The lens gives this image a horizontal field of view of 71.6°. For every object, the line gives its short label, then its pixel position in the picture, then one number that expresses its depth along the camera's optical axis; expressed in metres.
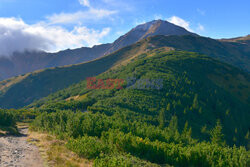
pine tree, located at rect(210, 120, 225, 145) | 64.36
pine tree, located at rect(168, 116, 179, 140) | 75.82
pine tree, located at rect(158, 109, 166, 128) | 80.14
